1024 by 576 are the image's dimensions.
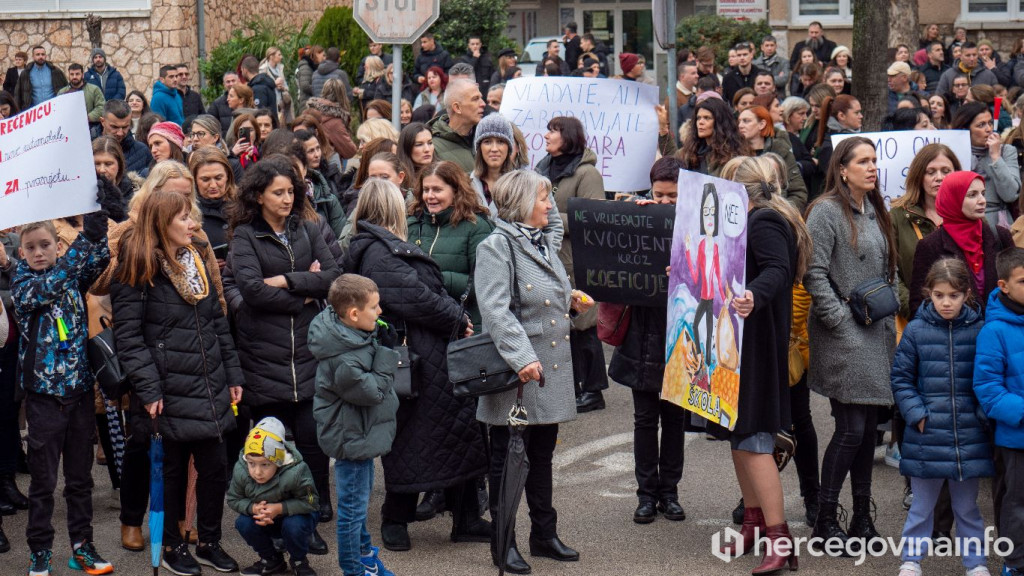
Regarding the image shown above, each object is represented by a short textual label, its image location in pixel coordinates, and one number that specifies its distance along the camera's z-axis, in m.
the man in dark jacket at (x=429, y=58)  19.89
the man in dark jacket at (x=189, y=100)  17.39
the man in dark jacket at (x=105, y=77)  19.53
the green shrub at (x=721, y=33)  25.38
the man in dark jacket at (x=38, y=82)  20.27
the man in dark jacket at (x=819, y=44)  21.05
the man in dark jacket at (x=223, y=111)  14.80
